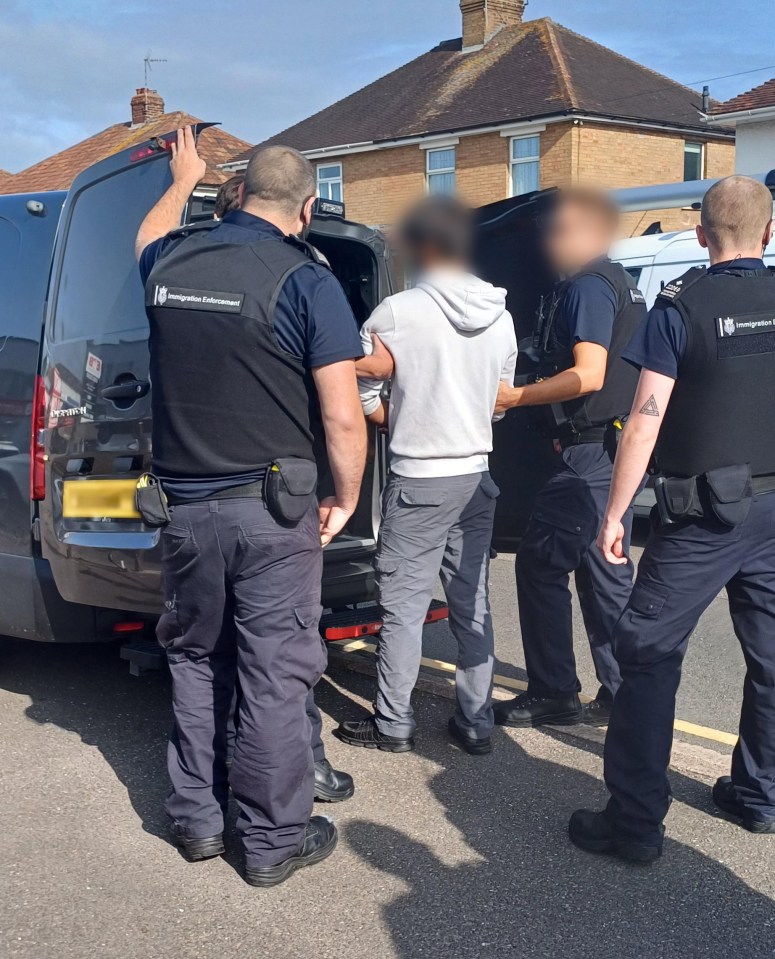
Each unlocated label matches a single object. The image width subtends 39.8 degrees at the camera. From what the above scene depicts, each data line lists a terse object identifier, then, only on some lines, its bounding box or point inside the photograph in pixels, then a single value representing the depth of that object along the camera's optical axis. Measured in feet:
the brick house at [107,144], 103.30
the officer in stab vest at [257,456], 10.39
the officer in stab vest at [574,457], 13.58
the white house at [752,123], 75.72
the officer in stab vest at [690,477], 10.48
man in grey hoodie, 12.74
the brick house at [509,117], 86.63
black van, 13.14
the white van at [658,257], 26.07
